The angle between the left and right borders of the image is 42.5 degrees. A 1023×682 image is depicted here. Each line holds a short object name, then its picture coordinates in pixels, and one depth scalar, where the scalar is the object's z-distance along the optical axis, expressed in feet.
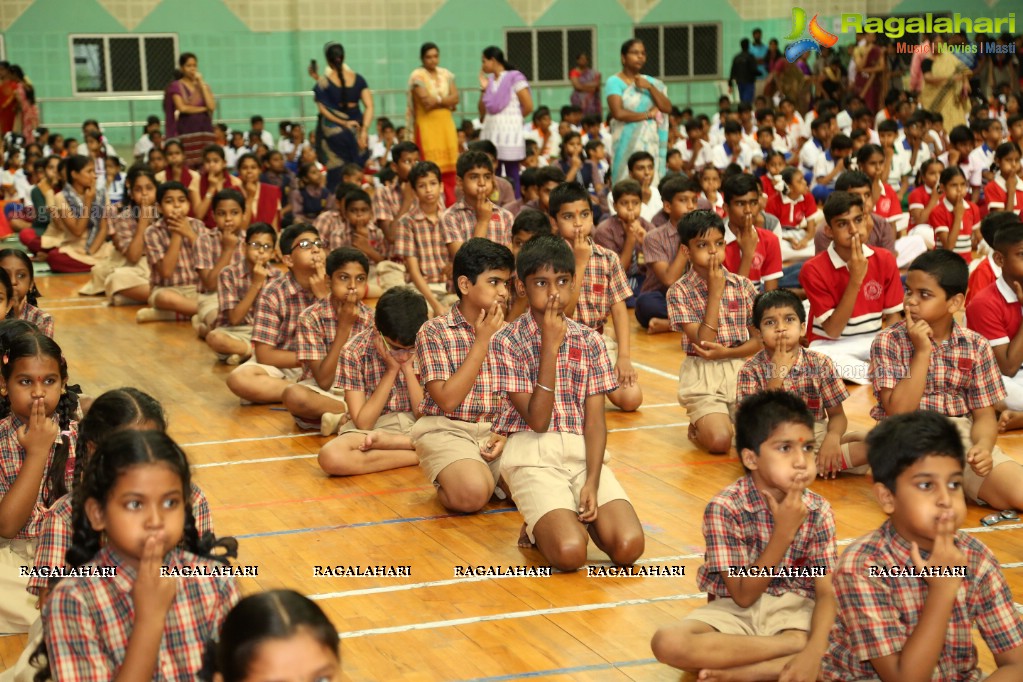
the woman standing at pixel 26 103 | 48.19
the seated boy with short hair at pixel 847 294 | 18.76
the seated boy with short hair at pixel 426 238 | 24.99
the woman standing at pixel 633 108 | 32.27
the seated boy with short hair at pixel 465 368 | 14.03
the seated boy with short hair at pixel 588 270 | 19.39
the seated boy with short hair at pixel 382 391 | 15.99
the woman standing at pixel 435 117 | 35.09
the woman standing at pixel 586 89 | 54.34
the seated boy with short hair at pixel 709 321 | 17.40
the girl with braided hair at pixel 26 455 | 10.92
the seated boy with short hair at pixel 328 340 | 17.51
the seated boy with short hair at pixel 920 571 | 8.57
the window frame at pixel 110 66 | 53.67
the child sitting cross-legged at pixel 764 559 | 9.67
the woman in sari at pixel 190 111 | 38.50
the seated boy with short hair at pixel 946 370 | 13.87
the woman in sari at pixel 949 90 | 46.34
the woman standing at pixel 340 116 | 36.86
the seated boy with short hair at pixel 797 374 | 15.03
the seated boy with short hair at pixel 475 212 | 24.08
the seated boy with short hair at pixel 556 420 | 12.54
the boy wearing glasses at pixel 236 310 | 22.65
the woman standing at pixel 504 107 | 36.06
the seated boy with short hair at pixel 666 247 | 23.07
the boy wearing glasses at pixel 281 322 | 19.54
